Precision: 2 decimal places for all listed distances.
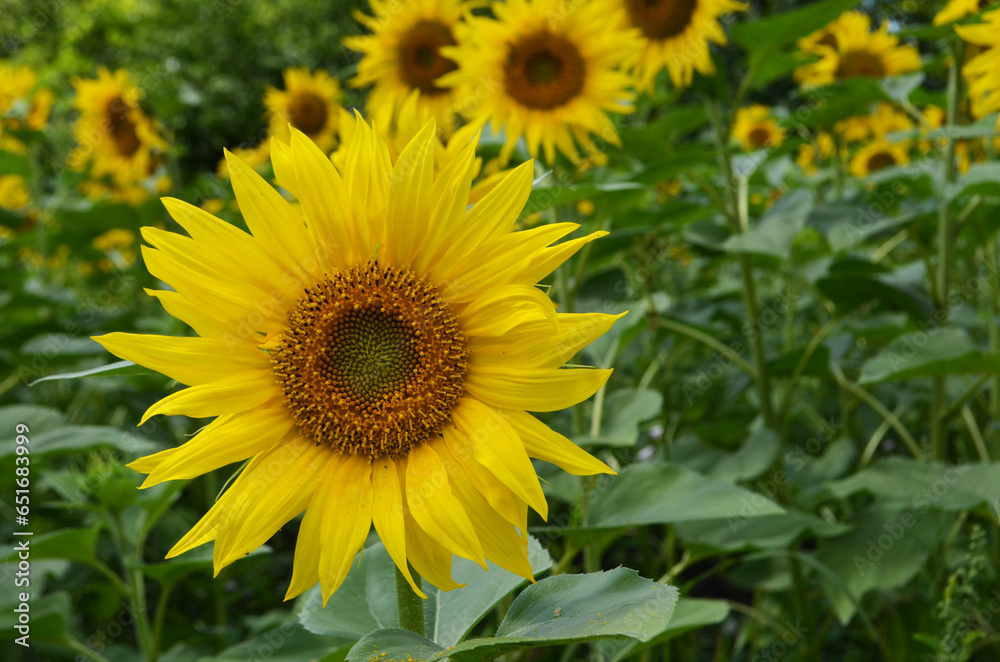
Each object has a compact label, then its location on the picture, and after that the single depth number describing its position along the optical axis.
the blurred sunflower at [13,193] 5.02
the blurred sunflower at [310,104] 4.65
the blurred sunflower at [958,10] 2.27
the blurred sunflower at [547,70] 2.49
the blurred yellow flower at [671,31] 2.68
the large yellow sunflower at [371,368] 1.01
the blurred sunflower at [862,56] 3.84
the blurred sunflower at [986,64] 2.05
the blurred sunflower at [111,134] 4.29
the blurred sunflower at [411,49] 3.29
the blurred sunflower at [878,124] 3.97
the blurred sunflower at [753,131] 4.92
